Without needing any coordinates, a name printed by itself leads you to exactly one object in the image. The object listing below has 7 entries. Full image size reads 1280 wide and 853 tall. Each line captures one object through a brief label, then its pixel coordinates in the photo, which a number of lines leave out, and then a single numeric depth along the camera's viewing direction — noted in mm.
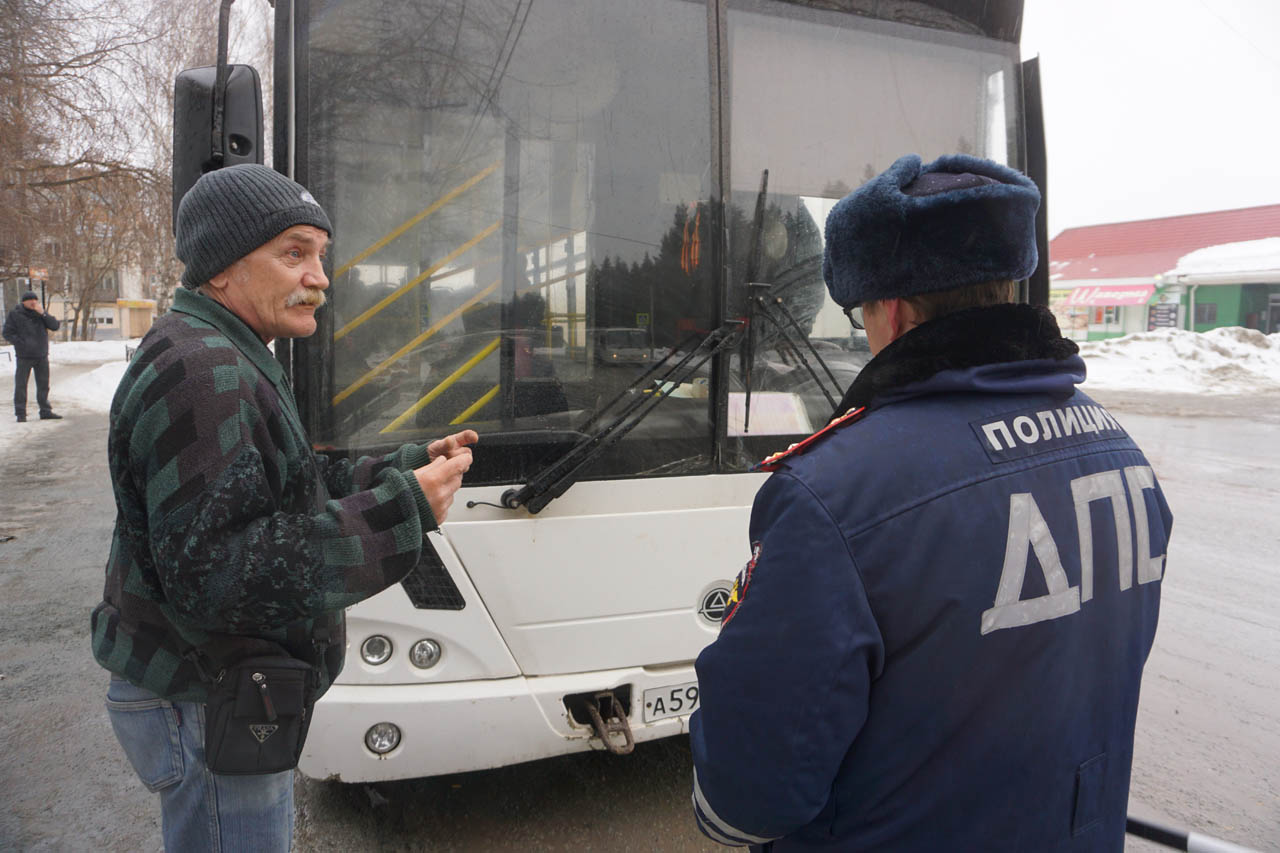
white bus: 2678
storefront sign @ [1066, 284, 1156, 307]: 37031
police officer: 1122
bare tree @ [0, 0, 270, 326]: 13359
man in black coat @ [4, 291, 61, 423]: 12766
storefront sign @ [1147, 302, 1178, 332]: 35438
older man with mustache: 1429
